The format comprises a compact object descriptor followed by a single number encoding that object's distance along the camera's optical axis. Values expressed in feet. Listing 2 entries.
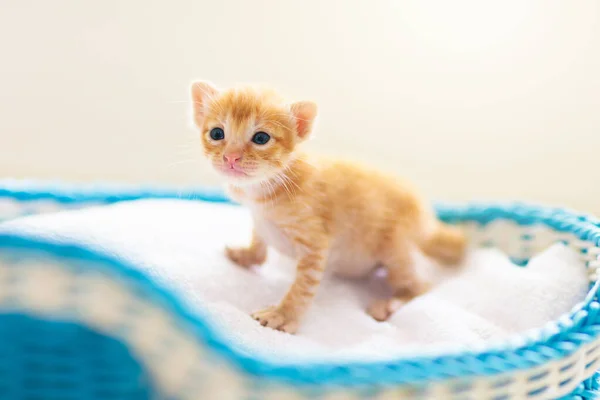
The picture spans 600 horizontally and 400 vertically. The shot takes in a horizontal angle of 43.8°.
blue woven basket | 0.77
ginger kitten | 1.10
